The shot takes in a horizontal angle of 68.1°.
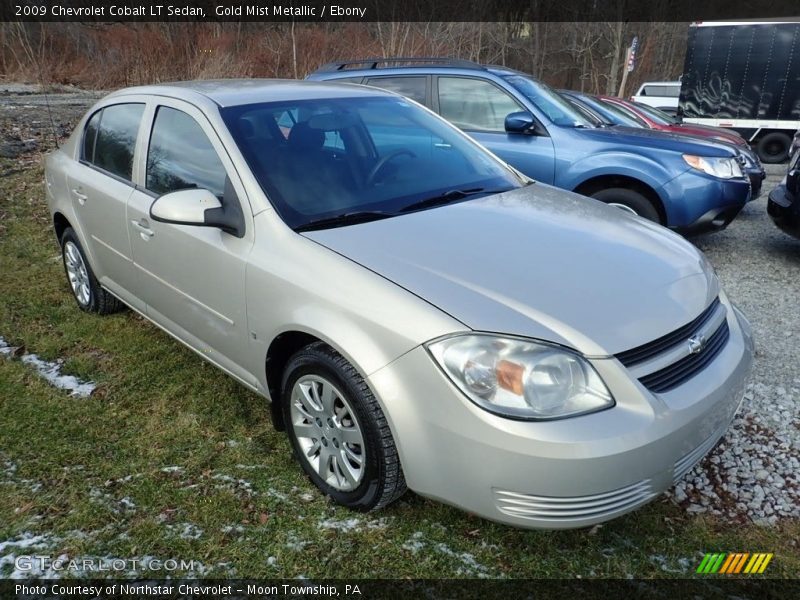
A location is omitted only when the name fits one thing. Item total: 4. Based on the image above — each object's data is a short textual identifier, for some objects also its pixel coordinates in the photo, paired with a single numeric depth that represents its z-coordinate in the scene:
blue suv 5.25
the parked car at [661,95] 17.03
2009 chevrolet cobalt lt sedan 1.89
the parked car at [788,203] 5.36
